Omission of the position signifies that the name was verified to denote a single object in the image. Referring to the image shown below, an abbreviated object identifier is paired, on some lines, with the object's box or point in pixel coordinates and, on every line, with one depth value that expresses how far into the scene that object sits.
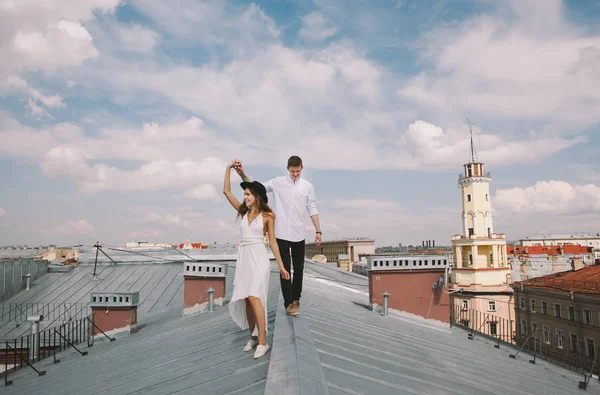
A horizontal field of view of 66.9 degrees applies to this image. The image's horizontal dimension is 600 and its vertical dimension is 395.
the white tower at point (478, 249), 48.09
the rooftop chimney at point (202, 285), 10.19
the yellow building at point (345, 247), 87.57
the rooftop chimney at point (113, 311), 10.80
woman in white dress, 4.20
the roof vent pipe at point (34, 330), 9.44
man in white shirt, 5.27
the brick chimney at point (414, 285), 10.34
